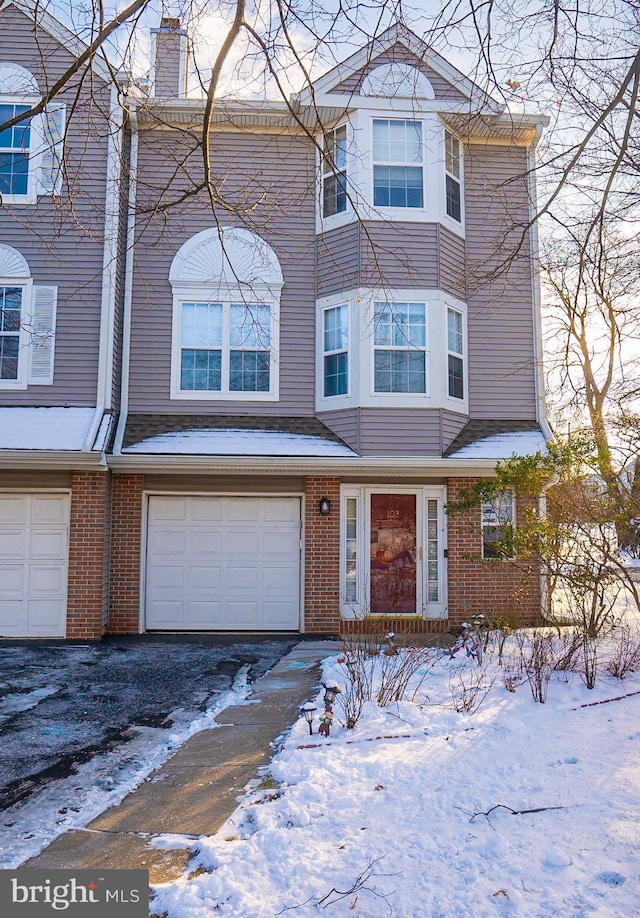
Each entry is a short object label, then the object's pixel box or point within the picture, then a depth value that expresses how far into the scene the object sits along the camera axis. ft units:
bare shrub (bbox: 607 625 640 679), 23.00
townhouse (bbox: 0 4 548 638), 33.76
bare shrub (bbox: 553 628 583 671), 23.36
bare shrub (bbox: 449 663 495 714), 19.61
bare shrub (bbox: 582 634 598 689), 21.83
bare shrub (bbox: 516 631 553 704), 20.62
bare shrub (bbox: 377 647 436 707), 20.16
